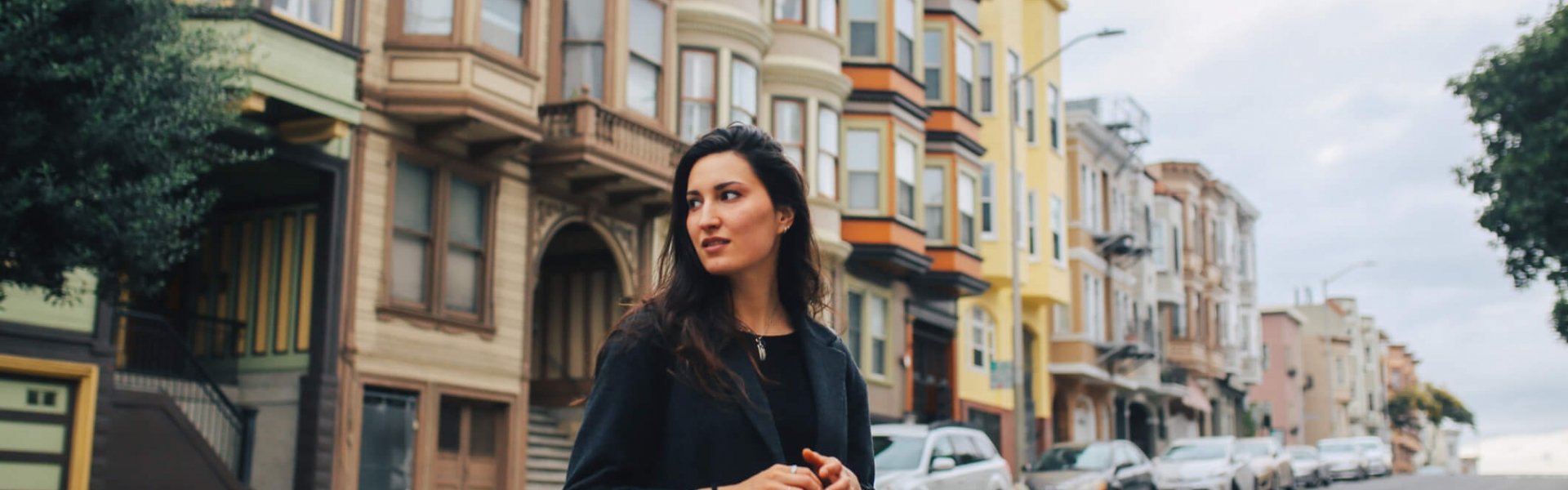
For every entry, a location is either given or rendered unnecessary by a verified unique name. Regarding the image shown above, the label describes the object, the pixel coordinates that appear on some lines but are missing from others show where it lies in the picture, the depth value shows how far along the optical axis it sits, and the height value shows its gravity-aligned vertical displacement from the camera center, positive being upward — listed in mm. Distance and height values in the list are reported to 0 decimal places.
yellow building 36406 +6212
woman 3076 +218
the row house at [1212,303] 56750 +6843
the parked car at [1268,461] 33656 +380
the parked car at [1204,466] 29484 +222
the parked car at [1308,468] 43625 +327
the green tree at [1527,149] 31109 +6532
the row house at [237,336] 14625 +1323
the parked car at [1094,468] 23328 +142
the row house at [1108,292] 43625 +5480
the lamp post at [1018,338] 28281 +2491
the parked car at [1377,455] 52781 +849
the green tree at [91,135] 10641 +2252
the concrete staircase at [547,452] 21344 +254
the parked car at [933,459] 17031 +174
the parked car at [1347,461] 50656 +618
